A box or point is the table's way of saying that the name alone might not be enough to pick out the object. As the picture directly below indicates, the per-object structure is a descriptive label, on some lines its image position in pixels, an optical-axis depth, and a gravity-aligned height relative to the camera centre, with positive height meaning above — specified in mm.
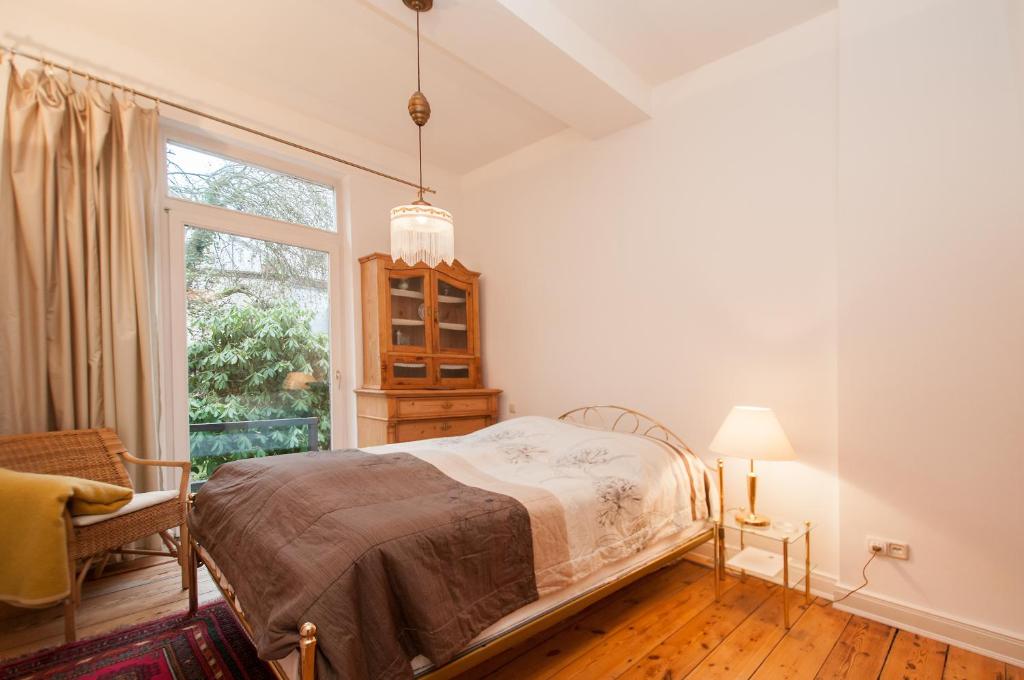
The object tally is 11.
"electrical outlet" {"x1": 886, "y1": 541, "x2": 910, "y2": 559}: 1939 -904
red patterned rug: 1645 -1148
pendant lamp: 2104 +476
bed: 1146 -626
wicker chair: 1933 -728
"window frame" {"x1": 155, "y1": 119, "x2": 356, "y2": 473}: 2816 +466
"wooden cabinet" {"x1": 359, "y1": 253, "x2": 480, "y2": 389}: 3391 +79
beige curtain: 2217 +390
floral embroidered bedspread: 1651 -601
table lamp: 2064 -478
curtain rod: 2274 +1303
